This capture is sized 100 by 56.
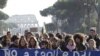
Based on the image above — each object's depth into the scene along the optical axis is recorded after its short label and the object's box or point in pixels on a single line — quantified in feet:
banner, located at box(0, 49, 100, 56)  41.37
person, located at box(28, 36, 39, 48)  43.80
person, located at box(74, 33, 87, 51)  43.14
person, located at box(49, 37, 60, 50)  47.64
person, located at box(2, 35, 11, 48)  48.56
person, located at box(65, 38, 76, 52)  41.73
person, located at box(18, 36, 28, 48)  43.55
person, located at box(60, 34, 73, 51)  42.22
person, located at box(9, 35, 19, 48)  45.76
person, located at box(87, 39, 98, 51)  43.64
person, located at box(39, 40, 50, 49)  42.87
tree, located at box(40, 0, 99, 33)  241.14
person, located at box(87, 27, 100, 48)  49.93
